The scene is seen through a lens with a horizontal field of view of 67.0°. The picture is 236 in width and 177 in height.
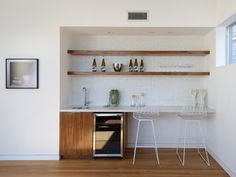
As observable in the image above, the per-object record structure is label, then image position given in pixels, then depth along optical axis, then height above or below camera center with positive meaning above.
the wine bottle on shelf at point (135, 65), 3.38 +0.44
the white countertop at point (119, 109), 2.99 -0.36
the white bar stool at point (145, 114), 2.93 -0.43
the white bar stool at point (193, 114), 2.90 -0.42
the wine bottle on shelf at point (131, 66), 3.39 +0.41
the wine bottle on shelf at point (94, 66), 3.38 +0.42
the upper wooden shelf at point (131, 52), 3.25 +0.66
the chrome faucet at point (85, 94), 3.47 -0.13
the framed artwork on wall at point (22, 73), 2.95 +0.25
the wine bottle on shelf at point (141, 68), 3.41 +0.39
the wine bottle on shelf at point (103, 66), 3.41 +0.42
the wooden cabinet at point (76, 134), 3.00 -0.77
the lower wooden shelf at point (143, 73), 3.23 +0.28
